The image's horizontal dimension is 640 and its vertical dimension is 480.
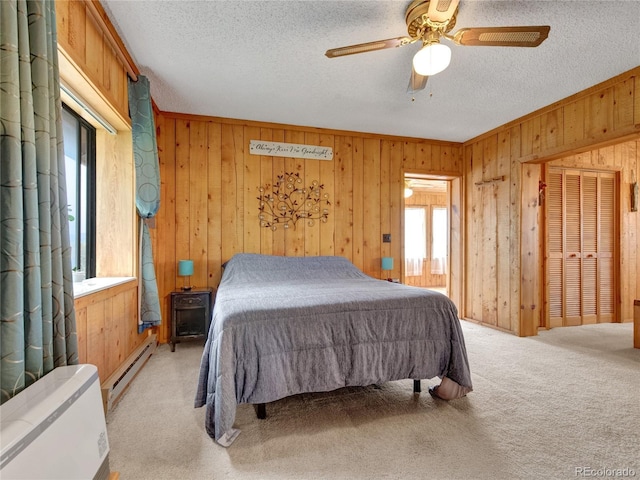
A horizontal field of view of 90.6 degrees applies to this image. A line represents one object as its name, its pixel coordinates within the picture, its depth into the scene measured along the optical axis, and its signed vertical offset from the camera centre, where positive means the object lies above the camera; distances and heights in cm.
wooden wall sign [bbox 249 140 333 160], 376 +106
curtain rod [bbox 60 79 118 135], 188 +89
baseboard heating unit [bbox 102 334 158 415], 196 -98
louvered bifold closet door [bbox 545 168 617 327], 402 -17
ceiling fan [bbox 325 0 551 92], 166 +112
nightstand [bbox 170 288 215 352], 312 -77
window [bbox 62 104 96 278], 230 +41
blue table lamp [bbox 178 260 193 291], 325 -30
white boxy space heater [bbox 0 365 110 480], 70 -47
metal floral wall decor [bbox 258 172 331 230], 377 +42
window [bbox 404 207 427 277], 734 -11
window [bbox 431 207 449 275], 746 -13
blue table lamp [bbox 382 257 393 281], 397 -34
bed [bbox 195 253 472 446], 168 -63
